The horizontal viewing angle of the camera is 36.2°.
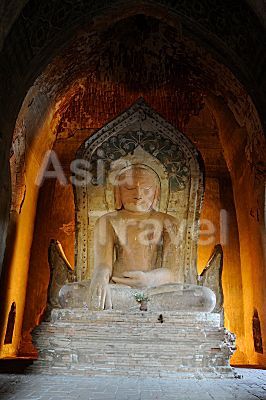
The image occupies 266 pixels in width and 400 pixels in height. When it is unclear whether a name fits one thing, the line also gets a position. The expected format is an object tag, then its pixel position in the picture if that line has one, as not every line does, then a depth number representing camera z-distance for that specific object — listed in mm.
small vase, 4602
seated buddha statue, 4789
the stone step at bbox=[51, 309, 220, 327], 4344
